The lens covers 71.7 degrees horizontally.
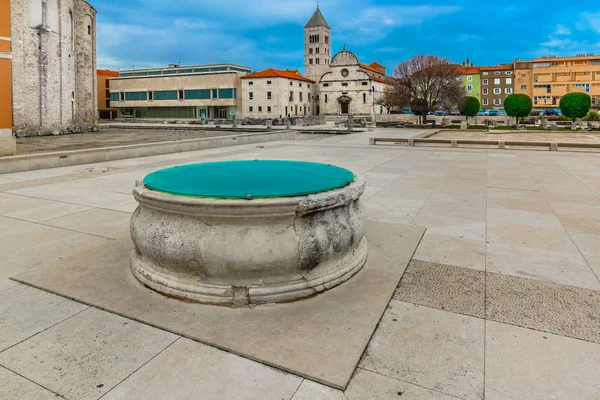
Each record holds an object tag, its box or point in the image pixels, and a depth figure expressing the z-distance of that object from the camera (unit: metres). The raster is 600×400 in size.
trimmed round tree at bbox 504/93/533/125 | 53.81
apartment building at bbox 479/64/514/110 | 103.53
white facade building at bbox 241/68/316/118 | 76.25
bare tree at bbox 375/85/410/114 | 60.41
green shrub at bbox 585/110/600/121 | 58.09
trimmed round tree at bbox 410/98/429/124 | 56.91
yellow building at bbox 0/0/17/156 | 30.58
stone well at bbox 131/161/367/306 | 3.89
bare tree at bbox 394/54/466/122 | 57.59
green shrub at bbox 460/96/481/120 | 62.45
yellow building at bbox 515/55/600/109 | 91.12
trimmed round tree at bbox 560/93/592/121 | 51.09
